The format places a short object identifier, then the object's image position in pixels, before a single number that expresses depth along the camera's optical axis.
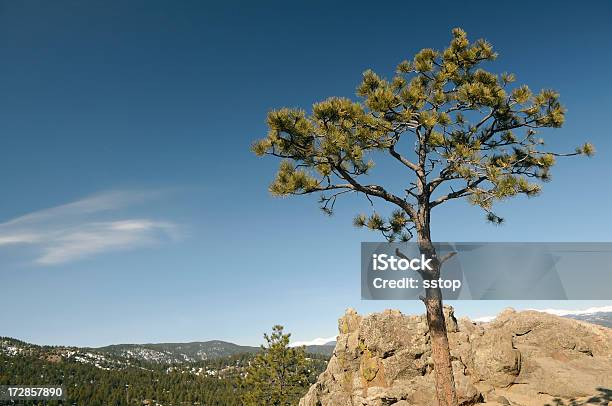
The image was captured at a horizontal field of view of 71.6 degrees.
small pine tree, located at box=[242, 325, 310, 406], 52.97
